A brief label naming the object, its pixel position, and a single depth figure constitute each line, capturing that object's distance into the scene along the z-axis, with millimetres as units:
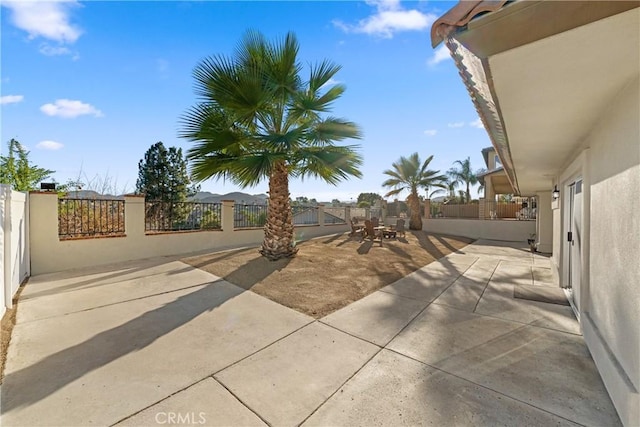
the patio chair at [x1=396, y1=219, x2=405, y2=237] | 14841
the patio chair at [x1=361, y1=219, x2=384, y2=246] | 12055
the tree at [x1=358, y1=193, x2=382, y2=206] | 42981
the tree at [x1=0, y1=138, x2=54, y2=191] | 7712
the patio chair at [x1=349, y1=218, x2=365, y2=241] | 13070
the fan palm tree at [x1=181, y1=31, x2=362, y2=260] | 5902
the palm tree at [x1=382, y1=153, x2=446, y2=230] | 17234
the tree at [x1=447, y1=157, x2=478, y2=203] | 31359
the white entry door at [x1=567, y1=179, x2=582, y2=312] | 4227
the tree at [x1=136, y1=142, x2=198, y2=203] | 15203
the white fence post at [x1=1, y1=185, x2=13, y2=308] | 3759
